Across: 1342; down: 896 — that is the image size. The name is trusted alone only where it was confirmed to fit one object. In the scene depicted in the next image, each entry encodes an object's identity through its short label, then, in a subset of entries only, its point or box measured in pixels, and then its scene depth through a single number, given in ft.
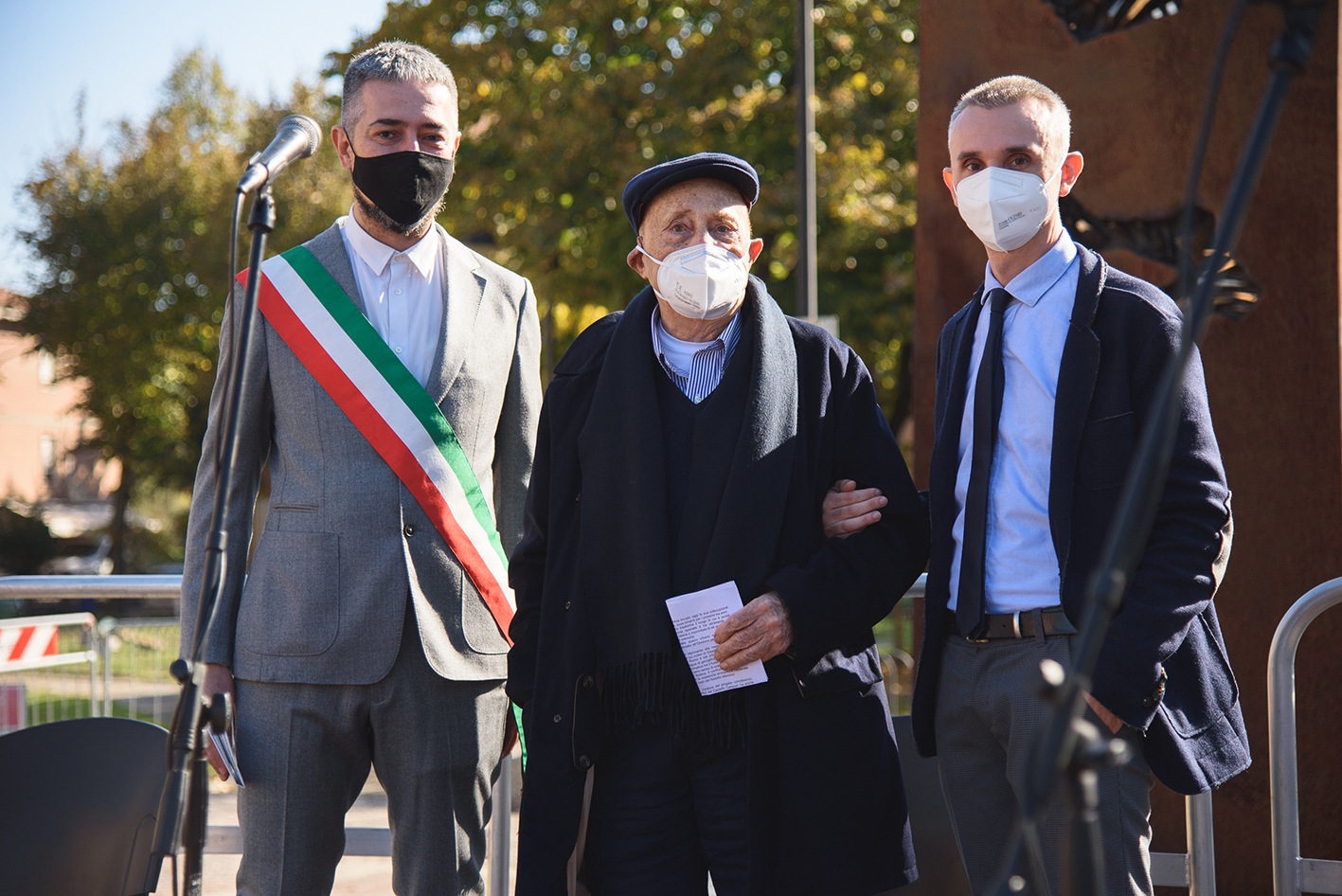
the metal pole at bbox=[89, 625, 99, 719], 26.11
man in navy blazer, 7.82
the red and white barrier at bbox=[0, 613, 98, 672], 24.30
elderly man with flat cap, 8.45
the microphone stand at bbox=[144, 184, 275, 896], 6.07
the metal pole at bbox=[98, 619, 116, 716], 26.81
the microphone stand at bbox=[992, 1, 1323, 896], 4.48
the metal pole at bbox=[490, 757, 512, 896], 11.49
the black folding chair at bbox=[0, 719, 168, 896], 9.66
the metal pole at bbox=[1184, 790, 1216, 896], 10.61
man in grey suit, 8.86
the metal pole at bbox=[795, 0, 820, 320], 32.65
